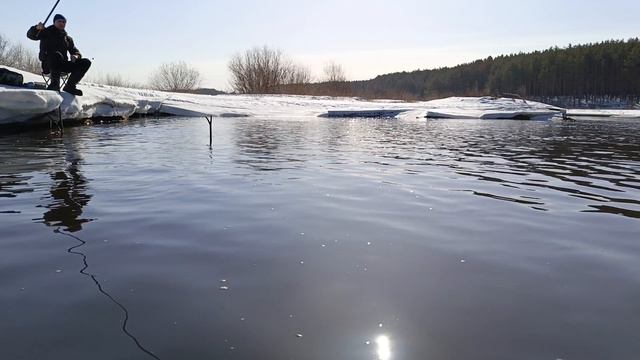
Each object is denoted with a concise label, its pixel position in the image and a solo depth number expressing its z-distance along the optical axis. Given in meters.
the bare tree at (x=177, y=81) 72.94
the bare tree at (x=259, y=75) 59.69
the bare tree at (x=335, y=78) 68.00
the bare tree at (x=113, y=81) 63.62
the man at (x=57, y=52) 11.48
